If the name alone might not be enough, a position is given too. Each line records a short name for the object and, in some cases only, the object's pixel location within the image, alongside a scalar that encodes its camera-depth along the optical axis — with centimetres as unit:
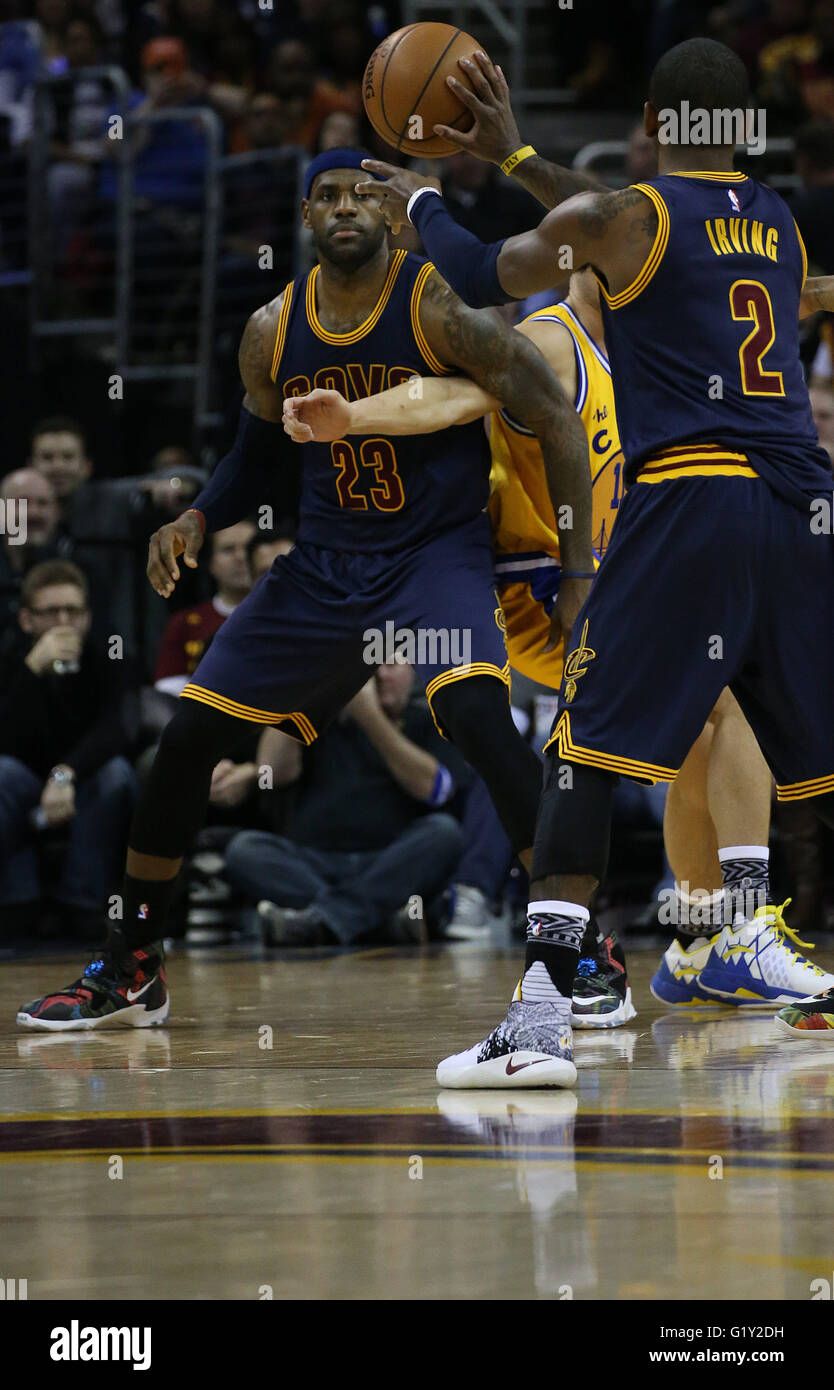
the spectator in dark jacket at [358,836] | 1436
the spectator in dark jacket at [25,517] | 1631
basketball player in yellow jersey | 955
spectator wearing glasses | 1462
